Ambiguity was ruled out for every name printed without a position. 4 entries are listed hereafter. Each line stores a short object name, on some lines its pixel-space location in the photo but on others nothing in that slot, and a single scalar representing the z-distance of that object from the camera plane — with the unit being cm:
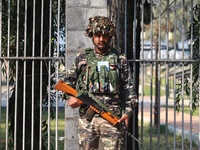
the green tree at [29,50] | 1041
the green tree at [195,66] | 1002
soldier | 721
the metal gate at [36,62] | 1027
